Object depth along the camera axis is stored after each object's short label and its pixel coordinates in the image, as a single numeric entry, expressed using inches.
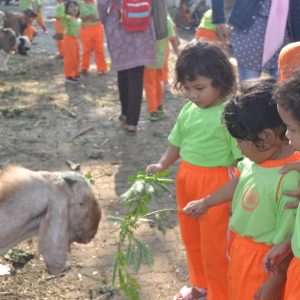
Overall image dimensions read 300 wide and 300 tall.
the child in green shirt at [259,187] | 102.8
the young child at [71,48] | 396.5
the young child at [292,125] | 89.8
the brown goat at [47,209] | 129.4
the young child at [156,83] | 295.4
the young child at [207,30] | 352.8
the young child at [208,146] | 131.8
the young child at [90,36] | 413.0
